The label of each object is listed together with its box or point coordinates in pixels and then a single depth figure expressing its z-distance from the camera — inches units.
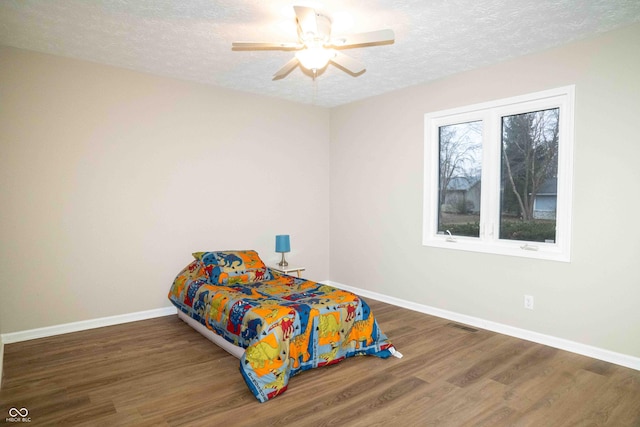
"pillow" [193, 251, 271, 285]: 155.7
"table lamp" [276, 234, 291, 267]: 198.2
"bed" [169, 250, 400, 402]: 106.8
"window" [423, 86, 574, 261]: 139.2
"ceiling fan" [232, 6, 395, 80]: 100.4
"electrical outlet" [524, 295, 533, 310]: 145.9
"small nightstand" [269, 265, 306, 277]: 197.2
